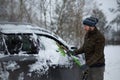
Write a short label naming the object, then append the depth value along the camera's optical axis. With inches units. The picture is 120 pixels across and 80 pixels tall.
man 249.5
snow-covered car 231.9
